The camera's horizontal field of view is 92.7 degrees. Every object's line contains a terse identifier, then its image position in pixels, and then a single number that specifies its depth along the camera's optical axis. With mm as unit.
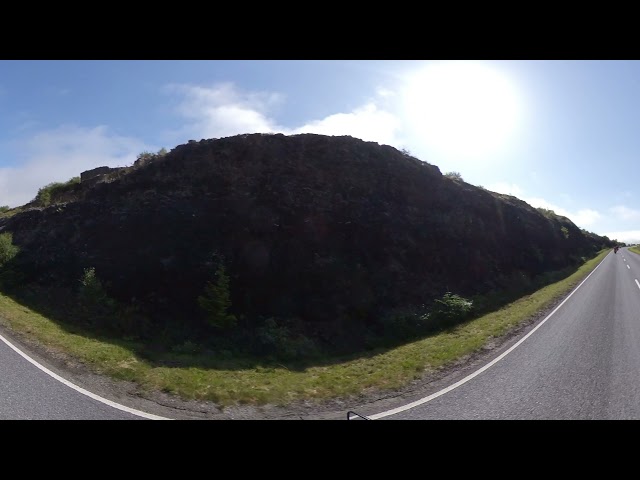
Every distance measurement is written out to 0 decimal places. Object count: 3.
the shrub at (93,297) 12977
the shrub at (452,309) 13352
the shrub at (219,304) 12961
